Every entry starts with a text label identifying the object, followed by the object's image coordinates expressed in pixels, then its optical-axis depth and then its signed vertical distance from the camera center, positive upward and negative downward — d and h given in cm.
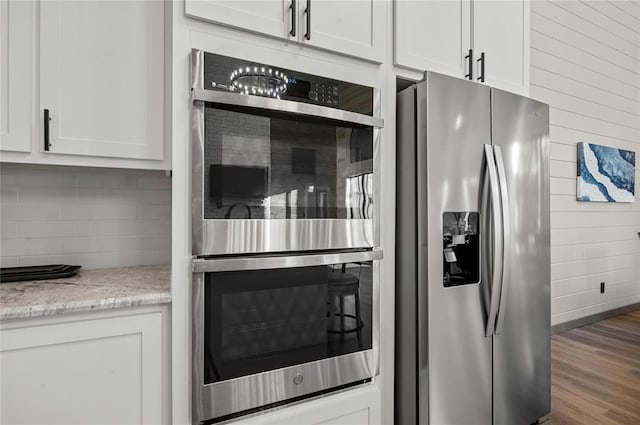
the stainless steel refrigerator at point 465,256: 160 -20
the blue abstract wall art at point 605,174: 360 +43
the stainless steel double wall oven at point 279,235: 126 -8
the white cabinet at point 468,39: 169 +89
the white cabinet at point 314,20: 129 +75
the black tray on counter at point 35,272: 149 -25
